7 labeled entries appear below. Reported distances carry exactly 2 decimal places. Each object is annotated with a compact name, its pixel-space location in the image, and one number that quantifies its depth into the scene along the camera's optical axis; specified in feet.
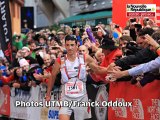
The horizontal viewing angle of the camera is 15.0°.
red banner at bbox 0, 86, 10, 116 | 54.39
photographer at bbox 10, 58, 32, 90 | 48.60
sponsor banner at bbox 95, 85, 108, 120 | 36.84
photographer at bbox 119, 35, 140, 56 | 31.88
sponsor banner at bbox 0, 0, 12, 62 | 60.18
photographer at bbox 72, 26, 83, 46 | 46.32
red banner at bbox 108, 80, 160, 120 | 30.14
